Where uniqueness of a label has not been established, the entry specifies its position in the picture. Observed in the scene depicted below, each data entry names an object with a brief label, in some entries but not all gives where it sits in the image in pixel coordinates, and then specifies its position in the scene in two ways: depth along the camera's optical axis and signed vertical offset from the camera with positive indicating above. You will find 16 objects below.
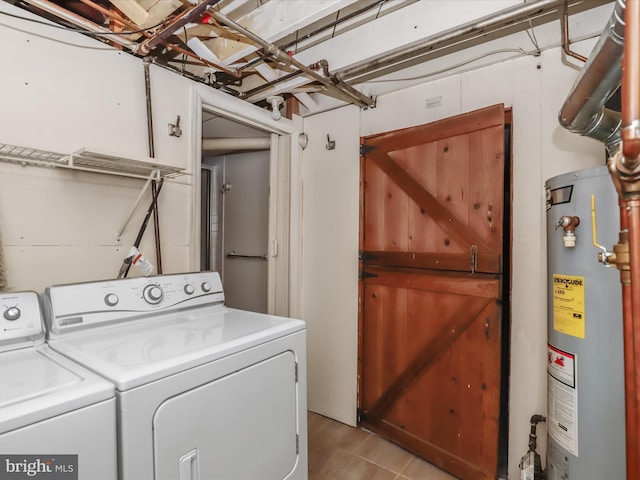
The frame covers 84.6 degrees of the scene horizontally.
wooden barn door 1.90 -0.29
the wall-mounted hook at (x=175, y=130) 2.00 +0.64
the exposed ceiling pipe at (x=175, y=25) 1.35 +0.92
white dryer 0.97 -0.42
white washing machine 0.75 -0.41
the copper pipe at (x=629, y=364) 0.85 -0.30
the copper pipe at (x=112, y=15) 1.54 +1.03
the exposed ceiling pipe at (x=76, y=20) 1.46 +0.99
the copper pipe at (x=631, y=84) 0.76 +0.34
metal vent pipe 0.99 +0.53
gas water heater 1.27 -0.36
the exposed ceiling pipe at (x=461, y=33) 1.50 +0.99
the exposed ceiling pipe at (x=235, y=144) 3.05 +0.86
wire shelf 1.42 +0.36
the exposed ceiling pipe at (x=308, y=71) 1.52 +0.95
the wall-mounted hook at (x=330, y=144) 2.65 +0.74
